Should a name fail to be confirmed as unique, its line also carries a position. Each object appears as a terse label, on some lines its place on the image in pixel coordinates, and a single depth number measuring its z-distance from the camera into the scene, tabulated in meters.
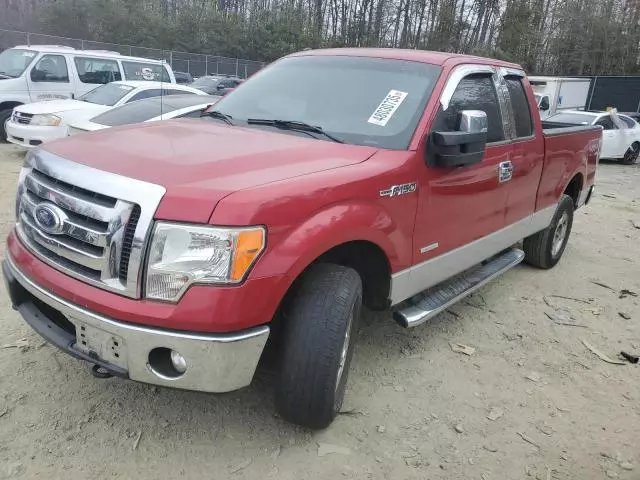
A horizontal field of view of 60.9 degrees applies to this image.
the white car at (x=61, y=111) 9.07
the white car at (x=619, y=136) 15.39
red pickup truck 2.20
